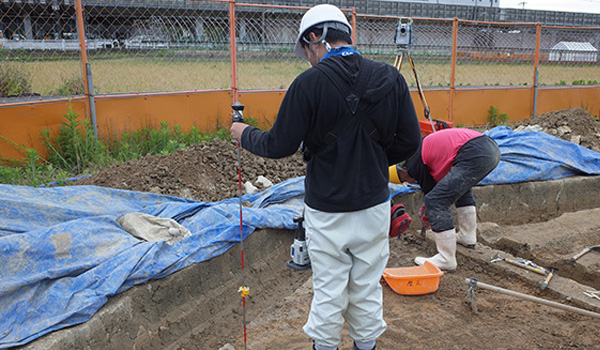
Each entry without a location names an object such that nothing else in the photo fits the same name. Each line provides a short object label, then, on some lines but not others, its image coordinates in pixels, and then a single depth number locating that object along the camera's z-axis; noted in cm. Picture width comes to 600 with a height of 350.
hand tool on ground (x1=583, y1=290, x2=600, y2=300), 398
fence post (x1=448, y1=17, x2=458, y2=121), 945
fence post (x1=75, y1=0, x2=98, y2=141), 611
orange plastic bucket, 404
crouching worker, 434
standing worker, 232
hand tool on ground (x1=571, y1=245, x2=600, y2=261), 488
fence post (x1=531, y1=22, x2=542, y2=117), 1026
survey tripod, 658
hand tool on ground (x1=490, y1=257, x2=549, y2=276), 443
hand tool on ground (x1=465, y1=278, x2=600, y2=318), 363
